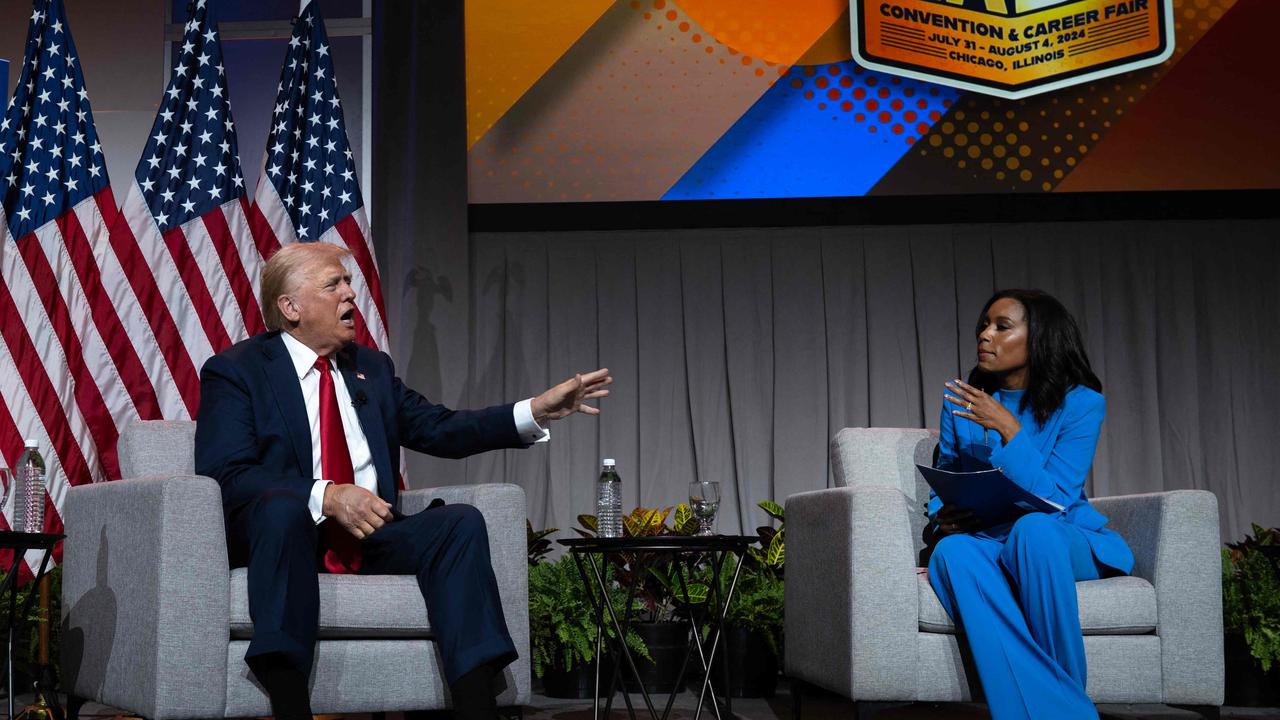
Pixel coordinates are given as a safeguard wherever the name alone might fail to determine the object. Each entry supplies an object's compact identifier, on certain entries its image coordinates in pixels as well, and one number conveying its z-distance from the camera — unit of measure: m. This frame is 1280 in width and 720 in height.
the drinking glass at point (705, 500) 3.04
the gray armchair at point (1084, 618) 2.57
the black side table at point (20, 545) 2.46
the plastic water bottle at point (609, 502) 3.20
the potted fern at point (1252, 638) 3.60
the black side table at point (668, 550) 2.72
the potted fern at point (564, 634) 3.79
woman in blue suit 2.45
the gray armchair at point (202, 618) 2.26
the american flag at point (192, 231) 4.01
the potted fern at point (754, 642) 3.89
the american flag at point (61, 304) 3.84
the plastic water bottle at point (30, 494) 3.28
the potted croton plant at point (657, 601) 3.94
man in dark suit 2.25
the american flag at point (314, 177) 4.30
